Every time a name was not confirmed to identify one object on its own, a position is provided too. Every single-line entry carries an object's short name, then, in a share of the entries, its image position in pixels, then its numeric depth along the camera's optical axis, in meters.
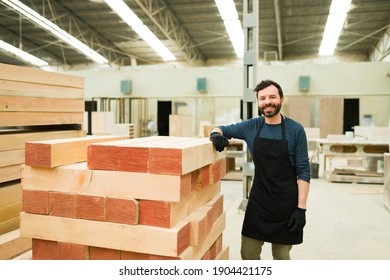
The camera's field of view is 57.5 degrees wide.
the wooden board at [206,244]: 1.92
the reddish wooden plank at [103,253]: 1.95
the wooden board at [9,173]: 2.99
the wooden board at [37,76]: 2.96
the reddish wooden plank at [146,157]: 1.79
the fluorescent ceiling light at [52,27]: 11.57
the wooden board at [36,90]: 2.96
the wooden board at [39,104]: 2.98
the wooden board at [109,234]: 1.81
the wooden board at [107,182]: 1.81
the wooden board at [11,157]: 2.97
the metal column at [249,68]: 5.56
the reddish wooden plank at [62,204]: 1.98
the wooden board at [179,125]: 9.74
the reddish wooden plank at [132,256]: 1.91
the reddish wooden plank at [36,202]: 2.04
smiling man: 2.48
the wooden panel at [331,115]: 13.43
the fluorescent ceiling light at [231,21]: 11.76
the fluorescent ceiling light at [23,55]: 15.30
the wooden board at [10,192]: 3.03
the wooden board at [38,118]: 2.98
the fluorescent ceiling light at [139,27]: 11.80
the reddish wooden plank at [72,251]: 1.97
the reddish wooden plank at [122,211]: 1.86
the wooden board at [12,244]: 2.88
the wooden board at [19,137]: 2.98
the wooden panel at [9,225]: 3.02
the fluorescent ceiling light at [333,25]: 11.62
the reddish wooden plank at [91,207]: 1.91
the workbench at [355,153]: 8.37
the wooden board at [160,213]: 1.83
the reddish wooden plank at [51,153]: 1.97
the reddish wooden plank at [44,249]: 2.06
